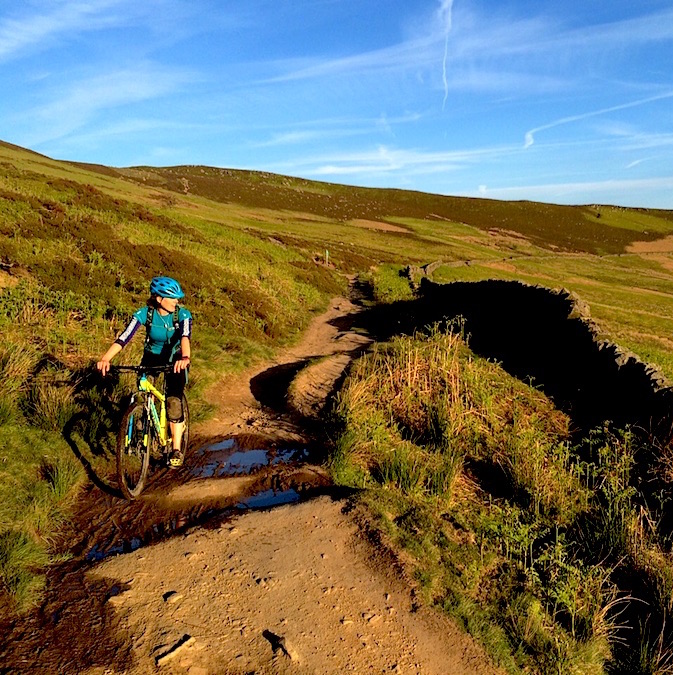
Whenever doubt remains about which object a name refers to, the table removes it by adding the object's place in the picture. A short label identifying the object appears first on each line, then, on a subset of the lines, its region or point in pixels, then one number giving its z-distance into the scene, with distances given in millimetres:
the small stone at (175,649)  3841
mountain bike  6000
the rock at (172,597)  4486
